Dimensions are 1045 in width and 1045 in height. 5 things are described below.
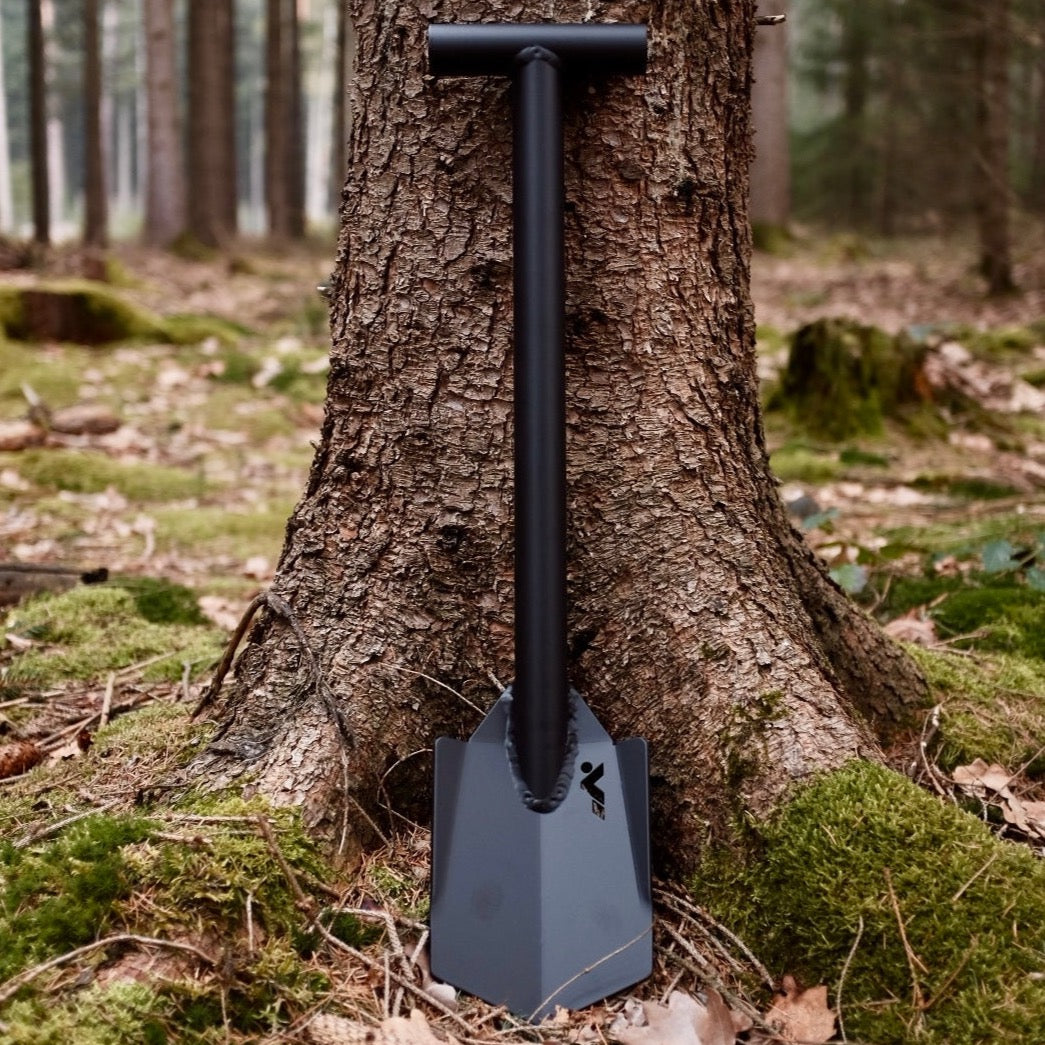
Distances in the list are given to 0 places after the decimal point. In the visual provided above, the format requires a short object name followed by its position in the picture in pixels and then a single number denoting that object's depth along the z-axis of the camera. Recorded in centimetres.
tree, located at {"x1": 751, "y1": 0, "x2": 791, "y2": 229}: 1334
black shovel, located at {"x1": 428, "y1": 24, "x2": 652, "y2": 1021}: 178
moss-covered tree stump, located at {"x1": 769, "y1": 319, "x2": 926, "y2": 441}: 611
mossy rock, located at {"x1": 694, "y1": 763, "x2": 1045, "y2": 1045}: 163
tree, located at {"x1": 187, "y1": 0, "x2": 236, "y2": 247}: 1447
